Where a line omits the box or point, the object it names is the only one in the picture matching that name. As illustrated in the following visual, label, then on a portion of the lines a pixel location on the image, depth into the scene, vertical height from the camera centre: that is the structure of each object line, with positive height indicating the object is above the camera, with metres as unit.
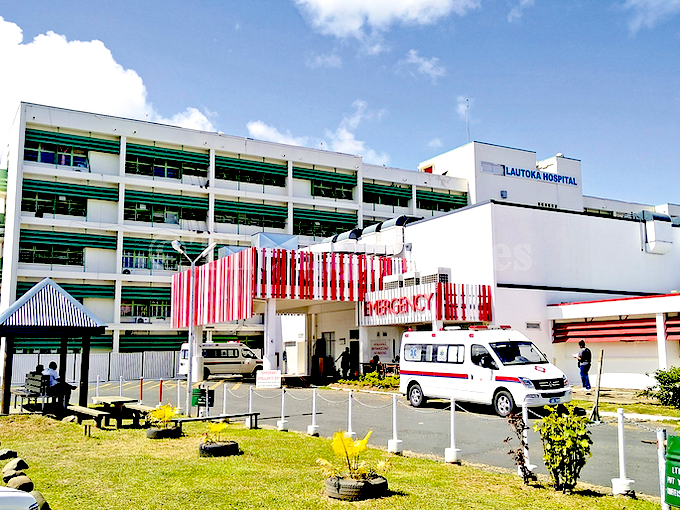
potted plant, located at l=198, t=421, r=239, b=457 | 11.94 -2.17
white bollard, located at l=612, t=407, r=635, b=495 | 8.63 -2.06
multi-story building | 47.91 +10.28
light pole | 19.78 -0.81
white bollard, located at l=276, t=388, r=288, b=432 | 16.19 -2.40
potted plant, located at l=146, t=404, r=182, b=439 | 14.65 -2.27
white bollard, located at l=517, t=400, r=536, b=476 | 9.55 -1.82
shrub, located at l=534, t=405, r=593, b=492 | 8.66 -1.58
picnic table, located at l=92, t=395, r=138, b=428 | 17.03 -2.14
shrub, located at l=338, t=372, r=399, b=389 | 28.08 -2.33
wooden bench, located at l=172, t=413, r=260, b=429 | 15.20 -2.18
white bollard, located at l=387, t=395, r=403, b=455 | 12.33 -2.21
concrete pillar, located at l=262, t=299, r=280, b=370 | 32.03 -0.40
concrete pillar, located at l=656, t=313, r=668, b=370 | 24.53 -0.39
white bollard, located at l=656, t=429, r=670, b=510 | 7.21 -1.51
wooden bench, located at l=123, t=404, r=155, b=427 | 17.15 -2.23
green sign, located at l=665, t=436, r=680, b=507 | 6.75 -1.53
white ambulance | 17.33 -1.18
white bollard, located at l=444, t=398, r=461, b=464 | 11.24 -2.18
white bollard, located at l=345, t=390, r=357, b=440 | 13.77 -2.15
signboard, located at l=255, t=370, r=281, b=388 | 22.06 -1.69
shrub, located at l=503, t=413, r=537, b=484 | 9.39 -1.85
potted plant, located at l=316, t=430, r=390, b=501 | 8.48 -2.02
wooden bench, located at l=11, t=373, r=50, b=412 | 18.96 -1.70
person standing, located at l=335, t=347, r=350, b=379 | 35.31 -1.88
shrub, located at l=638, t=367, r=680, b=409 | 19.45 -1.79
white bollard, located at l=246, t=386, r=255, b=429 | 16.50 -2.40
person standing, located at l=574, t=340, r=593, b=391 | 22.98 -1.23
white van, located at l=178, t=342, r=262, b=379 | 39.50 -1.87
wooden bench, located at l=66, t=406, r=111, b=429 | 16.66 -2.21
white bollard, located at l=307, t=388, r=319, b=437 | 15.20 -2.37
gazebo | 18.95 +0.29
